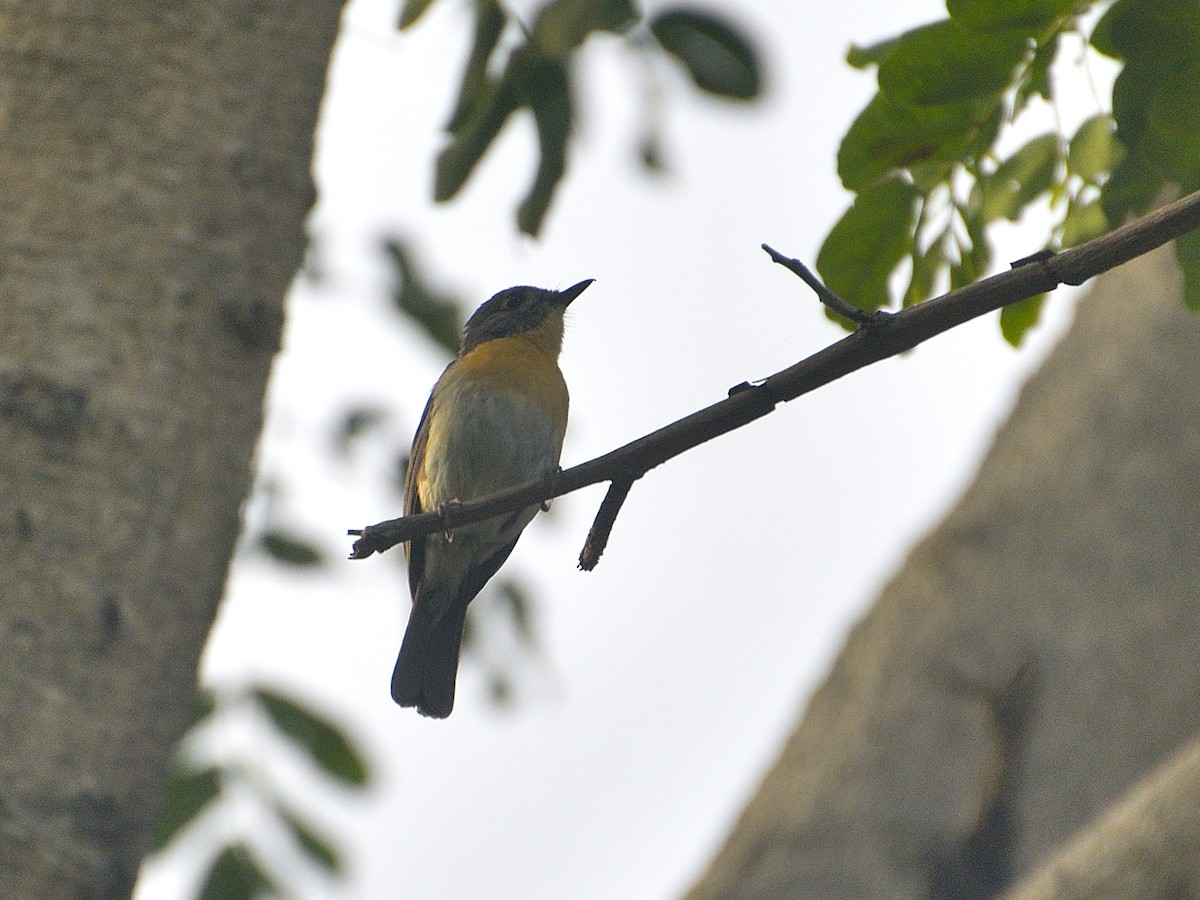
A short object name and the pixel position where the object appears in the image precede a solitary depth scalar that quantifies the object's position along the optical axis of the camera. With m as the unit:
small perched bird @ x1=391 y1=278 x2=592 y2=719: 8.40
